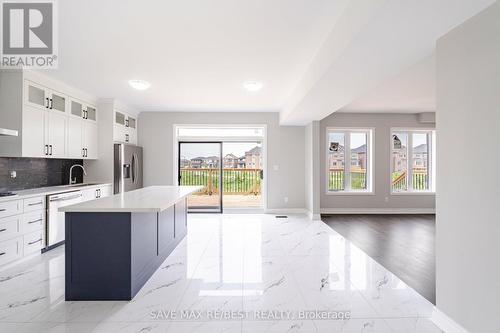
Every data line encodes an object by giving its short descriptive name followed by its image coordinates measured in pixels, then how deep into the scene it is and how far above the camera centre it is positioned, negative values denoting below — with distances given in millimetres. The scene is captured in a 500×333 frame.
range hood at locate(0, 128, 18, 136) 3337 +451
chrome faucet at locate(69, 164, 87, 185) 5367 -184
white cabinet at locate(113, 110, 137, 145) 5945 +913
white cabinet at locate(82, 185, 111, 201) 4887 -443
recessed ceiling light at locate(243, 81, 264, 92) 4469 +1344
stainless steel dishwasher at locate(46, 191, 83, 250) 4125 -759
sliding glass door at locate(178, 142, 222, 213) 7137 -102
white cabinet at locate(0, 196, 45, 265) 3432 -787
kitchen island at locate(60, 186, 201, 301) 2605 -786
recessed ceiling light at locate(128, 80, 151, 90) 4297 +1314
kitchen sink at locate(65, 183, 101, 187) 5072 -301
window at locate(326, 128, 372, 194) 7316 +199
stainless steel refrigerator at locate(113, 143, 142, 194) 5789 +27
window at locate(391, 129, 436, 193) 7305 +126
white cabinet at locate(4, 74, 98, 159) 4000 +745
